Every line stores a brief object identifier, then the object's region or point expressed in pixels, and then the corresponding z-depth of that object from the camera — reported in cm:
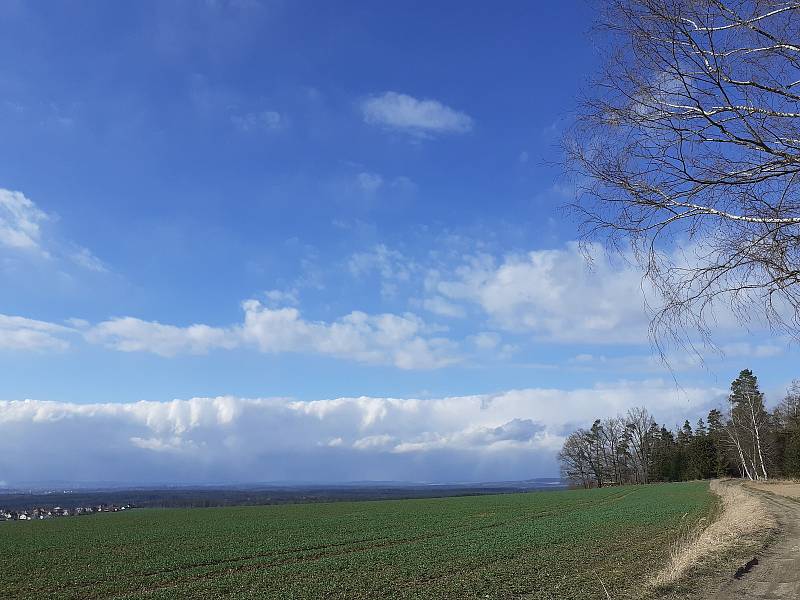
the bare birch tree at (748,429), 7112
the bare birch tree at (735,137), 502
